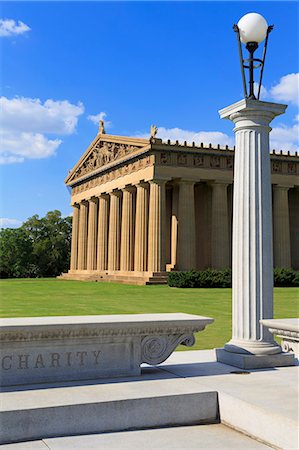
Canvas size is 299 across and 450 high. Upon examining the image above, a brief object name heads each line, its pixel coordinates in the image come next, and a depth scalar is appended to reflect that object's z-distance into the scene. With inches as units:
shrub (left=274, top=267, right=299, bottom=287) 1908.2
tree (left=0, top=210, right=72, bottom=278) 3700.8
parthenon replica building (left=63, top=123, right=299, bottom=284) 2132.1
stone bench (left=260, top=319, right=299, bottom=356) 316.2
